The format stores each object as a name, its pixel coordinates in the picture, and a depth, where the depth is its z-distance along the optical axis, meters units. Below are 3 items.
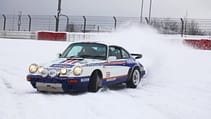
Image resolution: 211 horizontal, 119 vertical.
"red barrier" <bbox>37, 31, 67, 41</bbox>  29.39
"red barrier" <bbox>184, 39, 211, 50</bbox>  22.95
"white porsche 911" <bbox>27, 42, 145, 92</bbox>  10.00
